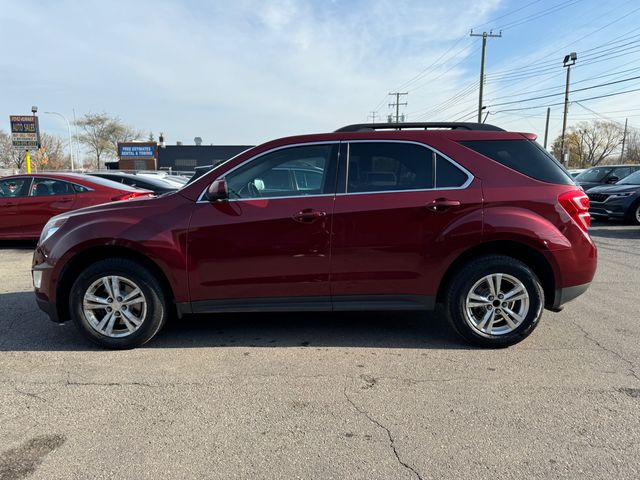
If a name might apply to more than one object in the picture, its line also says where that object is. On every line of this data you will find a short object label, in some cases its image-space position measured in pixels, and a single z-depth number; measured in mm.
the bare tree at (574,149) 79812
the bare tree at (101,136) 64188
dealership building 50741
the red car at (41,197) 8352
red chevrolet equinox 3730
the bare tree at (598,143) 81250
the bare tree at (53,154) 59656
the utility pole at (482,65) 36375
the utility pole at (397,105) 68875
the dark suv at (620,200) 11516
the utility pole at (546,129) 46231
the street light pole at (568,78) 34803
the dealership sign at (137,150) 49531
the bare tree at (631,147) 76500
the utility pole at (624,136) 79375
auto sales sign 24516
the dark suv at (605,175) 14703
